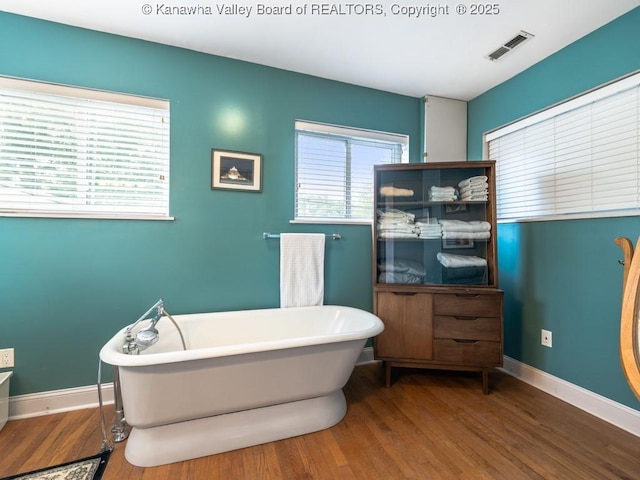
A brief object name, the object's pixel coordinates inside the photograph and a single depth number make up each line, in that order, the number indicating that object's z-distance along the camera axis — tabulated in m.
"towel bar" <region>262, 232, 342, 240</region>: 2.23
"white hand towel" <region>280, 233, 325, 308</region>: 2.22
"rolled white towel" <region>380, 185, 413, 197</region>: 2.36
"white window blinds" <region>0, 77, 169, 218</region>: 1.76
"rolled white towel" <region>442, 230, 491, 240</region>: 2.20
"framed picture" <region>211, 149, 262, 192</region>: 2.12
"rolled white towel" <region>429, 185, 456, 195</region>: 2.32
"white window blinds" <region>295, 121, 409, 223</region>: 2.43
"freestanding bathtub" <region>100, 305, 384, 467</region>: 1.30
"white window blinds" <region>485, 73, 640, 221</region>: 1.69
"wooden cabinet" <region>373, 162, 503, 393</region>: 2.03
